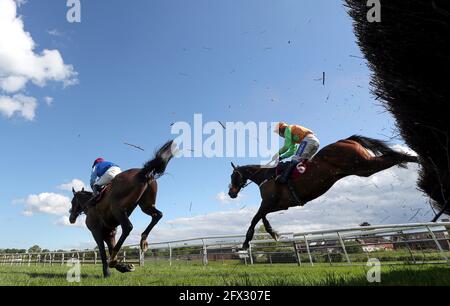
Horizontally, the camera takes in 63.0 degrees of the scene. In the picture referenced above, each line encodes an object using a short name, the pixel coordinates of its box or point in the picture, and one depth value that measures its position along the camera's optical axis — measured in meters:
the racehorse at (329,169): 6.86
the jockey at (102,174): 8.75
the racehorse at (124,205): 7.76
